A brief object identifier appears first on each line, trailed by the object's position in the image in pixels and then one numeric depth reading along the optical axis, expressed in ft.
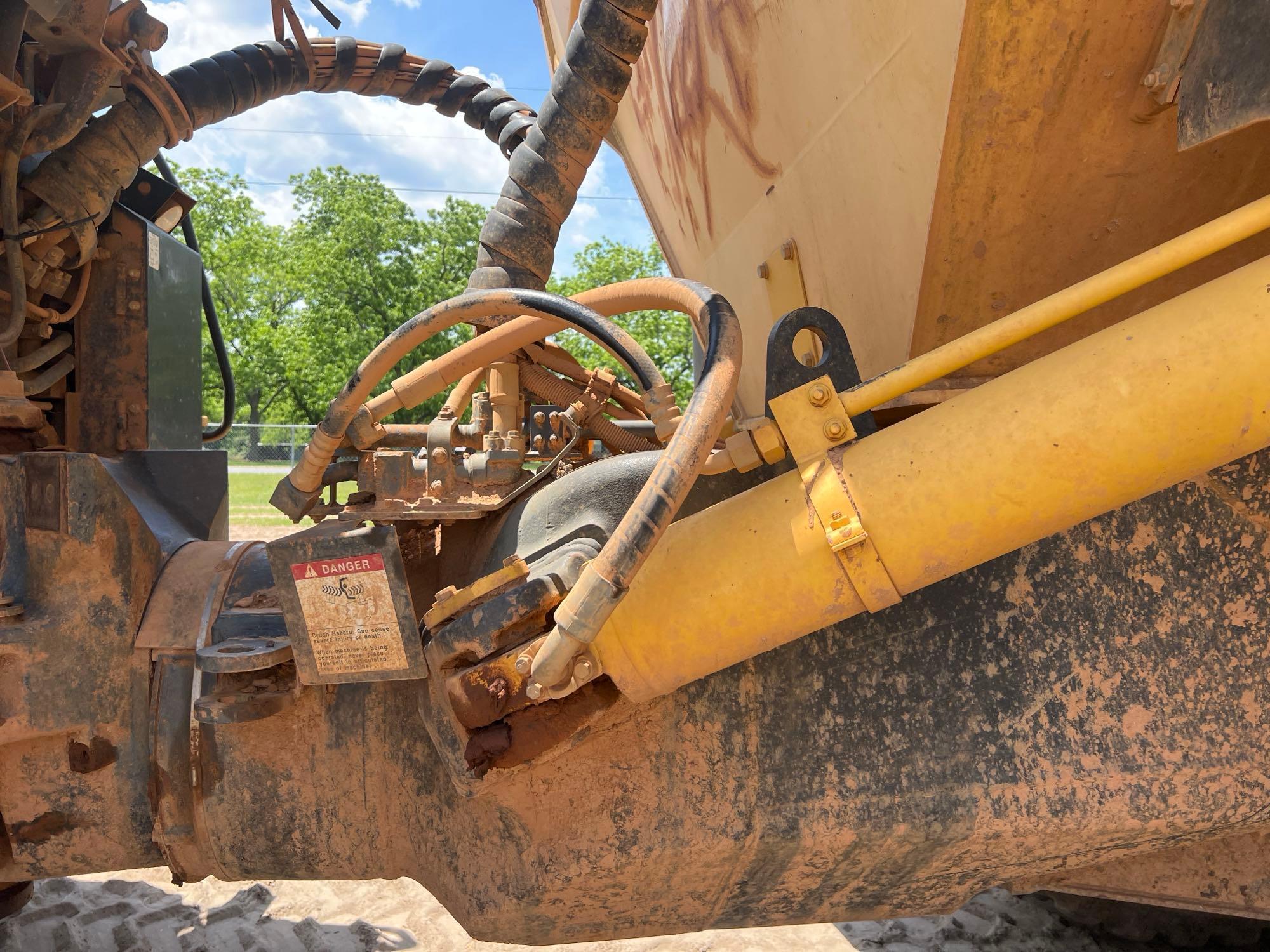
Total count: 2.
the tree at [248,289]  91.71
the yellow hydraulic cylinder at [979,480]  3.75
